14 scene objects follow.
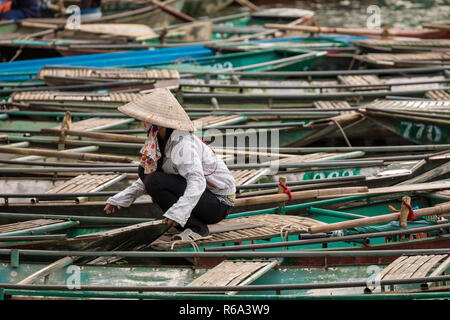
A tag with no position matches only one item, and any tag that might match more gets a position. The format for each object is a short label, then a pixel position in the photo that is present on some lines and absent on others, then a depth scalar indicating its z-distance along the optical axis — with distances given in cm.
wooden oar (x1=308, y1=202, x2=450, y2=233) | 1091
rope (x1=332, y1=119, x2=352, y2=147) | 1627
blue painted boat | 2209
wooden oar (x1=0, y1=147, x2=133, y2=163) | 1421
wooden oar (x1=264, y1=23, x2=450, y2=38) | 2434
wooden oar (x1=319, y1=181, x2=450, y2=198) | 1252
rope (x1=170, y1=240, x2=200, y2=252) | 1088
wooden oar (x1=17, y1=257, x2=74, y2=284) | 1009
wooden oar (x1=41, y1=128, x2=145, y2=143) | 1537
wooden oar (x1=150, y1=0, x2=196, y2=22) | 3073
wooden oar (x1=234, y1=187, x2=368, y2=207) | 1180
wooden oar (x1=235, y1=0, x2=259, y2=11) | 3392
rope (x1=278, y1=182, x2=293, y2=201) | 1197
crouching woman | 1025
